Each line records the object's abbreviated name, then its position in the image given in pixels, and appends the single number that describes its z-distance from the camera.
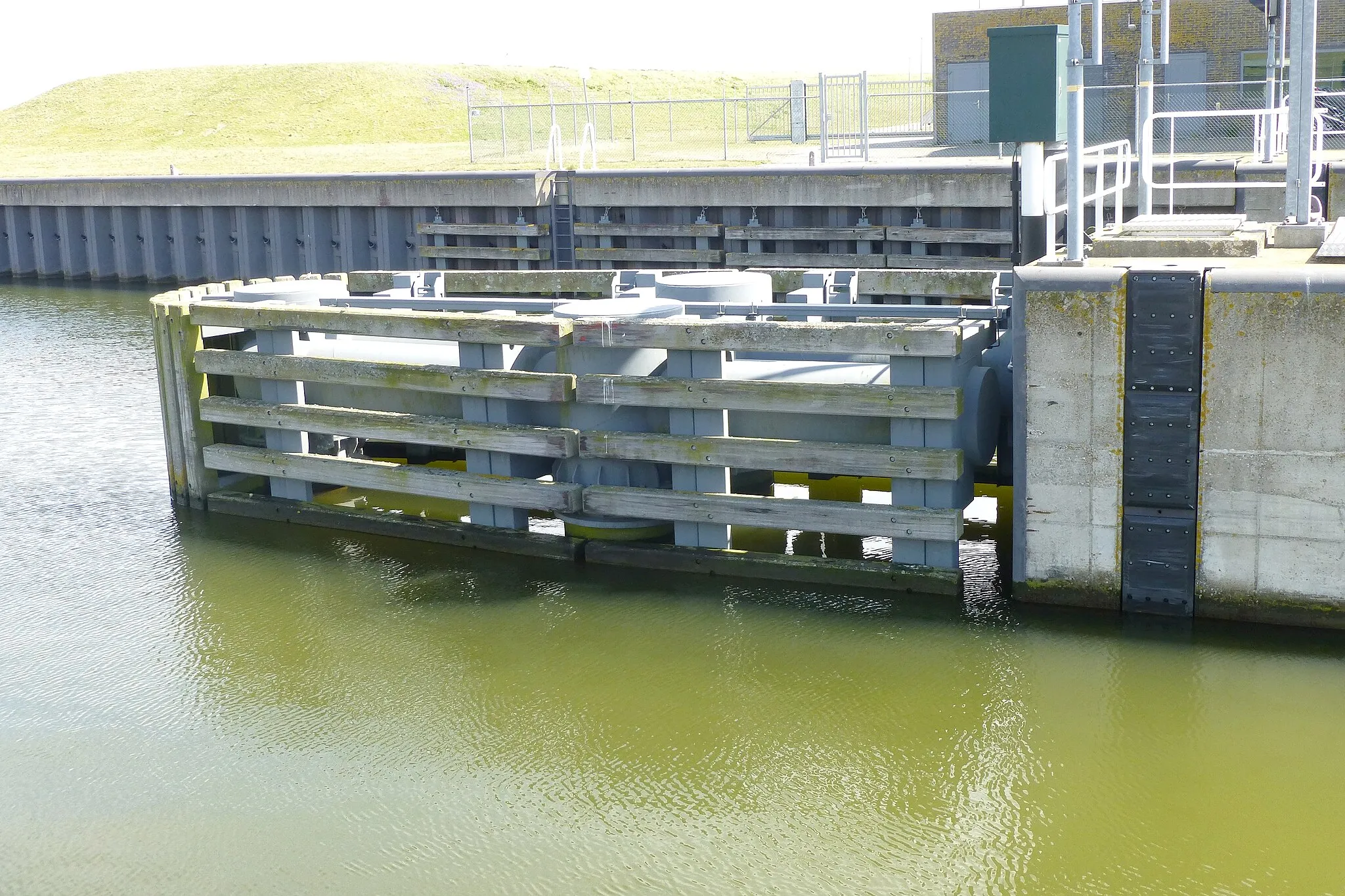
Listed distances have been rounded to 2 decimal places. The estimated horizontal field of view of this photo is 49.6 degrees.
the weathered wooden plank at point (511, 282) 13.61
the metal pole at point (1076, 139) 9.70
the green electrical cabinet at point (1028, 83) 10.41
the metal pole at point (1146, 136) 12.08
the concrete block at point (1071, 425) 8.91
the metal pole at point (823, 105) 28.48
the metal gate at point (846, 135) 27.91
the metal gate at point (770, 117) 32.56
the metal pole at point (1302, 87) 9.98
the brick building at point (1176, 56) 34.25
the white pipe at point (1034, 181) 11.20
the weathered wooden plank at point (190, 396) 12.57
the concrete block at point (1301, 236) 10.59
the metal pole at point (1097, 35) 13.79
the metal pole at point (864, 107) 27.42
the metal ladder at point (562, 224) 26.02
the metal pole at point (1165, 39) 23.68
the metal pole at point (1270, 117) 17.80
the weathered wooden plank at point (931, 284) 12.25
